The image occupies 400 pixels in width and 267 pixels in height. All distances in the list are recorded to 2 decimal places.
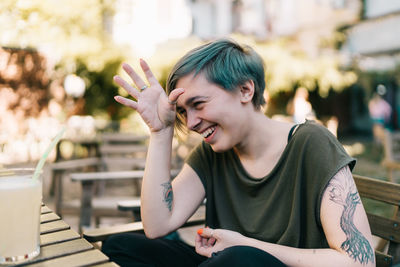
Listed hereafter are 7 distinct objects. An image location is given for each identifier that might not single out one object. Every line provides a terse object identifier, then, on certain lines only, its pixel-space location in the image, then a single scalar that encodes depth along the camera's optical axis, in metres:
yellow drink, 0.94
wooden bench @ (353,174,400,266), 1.41
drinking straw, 0.97
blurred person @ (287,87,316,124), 9.20
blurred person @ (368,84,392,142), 10.30
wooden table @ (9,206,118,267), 0.95
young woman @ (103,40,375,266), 1.22
